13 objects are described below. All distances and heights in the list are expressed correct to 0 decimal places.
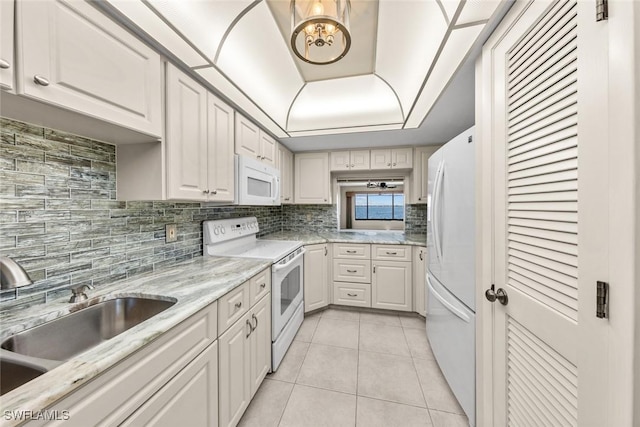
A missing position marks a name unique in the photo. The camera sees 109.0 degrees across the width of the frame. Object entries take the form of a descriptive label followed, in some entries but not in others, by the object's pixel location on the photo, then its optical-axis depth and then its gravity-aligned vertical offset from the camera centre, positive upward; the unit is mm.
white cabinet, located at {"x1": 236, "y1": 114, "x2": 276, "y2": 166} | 1937 +680
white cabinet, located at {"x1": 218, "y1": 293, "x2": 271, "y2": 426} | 1182 -891
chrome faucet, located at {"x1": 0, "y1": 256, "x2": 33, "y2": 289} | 614 -171
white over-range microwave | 1857 +279
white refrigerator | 1316 -339
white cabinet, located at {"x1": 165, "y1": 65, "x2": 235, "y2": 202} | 1267 +448
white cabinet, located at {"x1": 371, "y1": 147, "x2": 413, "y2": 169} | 3004 +718
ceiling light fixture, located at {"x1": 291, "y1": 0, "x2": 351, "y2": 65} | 1129 +982
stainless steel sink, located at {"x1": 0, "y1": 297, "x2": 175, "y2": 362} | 826 -482
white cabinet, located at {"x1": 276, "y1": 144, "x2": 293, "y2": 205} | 2850 +523
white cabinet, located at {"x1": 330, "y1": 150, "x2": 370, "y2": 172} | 3127 +721
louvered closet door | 694 -60
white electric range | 1817 -426
